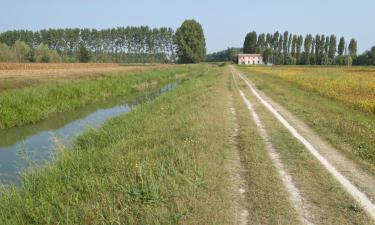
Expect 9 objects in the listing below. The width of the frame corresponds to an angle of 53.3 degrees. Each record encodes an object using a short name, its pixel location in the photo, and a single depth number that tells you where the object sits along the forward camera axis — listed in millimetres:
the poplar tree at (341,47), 126981
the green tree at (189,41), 107375
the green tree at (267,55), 135125
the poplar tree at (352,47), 125938
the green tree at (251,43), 145375
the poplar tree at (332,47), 127875
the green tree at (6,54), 83375
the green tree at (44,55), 93750
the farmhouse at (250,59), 136600
